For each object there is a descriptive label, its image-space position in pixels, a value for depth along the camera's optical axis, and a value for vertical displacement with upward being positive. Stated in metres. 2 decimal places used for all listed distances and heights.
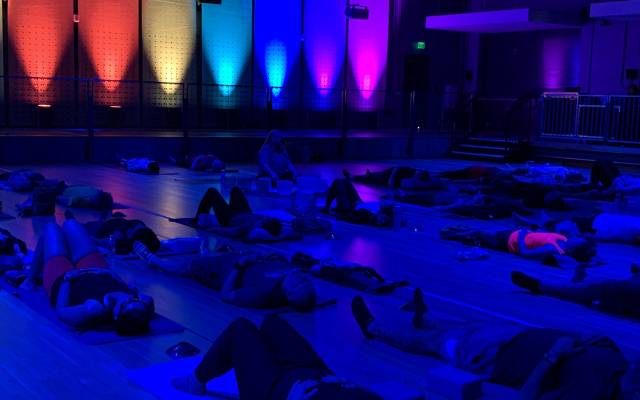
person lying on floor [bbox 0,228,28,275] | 5.69 -1.15
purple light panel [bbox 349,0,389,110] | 19.84 +1.57
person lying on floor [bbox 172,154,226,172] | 13.21 -0.97
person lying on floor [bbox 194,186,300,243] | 7.20 -1.10
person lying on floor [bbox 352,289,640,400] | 2.66 -1.05
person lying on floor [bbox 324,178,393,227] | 8.20 -1.08
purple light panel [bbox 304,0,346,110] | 19.17 +1.63
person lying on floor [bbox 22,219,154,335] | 4.18 -1.03
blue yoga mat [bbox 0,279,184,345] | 4.23 -1.26
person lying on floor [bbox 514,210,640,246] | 7.52 -1.10
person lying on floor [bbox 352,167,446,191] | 10.78 -0.98
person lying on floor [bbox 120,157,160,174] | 12.51 -0.97
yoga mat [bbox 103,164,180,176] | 12.47 -1.07
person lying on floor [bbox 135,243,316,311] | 4.79 -1.11
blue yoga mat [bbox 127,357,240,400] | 3.44 -1.28
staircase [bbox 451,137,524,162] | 16.70 -0.79
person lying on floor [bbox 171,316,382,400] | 2.59 -0.93
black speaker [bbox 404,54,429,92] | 20.62 +1.06
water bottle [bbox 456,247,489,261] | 6.64 -1.22
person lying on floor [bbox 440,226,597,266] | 6.56 -1.14
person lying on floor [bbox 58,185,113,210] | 8.80 -1.07
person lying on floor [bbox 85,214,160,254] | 6.47 -1.11
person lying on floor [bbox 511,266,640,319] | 5.00 -1.19
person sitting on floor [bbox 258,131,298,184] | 10.68 -0.71
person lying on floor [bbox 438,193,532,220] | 9.00 -1.11
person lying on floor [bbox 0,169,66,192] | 9.90 -1.02
